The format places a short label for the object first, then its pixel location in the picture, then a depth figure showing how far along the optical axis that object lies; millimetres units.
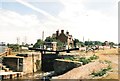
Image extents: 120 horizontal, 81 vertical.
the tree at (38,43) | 74950
